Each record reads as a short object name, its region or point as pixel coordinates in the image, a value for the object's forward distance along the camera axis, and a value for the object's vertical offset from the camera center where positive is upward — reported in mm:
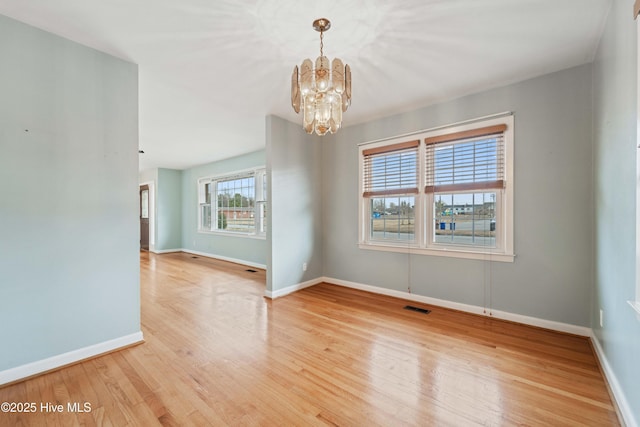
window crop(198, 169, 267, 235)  5758 +204
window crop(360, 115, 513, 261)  2914 +244
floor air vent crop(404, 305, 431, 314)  3141 -1169
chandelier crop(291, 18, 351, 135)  1946 +919
